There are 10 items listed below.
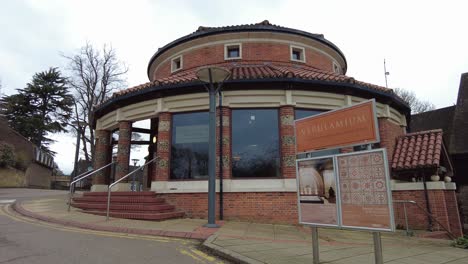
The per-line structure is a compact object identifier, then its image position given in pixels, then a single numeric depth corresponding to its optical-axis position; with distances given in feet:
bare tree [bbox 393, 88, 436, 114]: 127.03
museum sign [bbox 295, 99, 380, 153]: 14.56
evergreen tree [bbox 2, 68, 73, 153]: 130.00
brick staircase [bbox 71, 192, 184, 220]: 30.42
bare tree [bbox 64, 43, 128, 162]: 97.45
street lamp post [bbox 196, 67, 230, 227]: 25.68
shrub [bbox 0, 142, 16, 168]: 97.51
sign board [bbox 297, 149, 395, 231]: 13.42
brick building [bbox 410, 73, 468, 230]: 53.83
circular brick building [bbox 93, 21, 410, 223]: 32.78
